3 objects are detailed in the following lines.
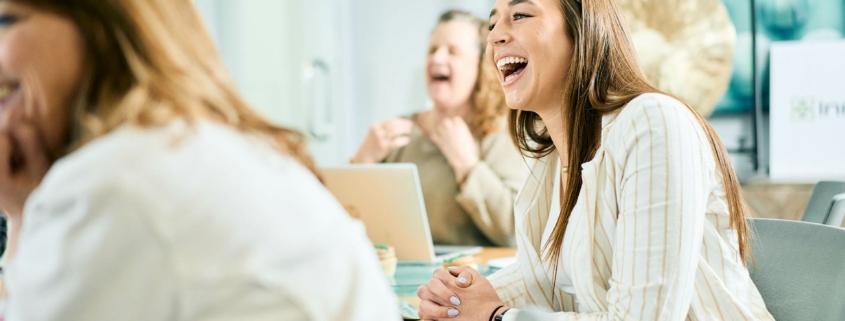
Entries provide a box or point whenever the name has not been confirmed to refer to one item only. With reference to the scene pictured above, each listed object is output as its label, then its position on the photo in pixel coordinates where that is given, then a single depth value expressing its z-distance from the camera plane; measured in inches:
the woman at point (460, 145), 110.5
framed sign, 123.6
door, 158.4
